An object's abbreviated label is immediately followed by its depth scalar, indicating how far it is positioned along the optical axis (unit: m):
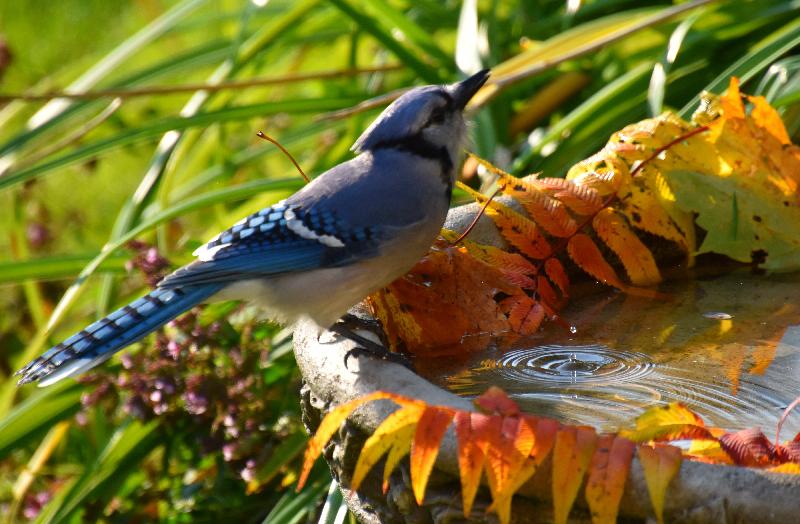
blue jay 4.32
